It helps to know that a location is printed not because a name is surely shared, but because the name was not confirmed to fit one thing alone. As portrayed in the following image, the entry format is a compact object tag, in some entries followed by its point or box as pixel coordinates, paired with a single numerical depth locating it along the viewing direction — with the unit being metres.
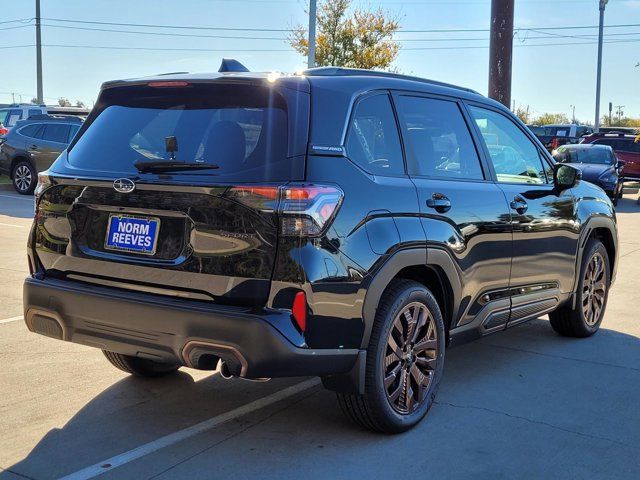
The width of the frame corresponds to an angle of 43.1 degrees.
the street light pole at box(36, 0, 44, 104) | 33.47
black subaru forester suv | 3.62
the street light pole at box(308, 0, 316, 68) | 18.34
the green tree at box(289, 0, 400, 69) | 30.75
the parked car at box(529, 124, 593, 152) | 34.30
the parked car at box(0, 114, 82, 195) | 17.48
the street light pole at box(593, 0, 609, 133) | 35.75
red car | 23.59
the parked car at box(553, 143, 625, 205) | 19.55
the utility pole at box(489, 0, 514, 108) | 12.10
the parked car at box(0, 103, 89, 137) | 24.78
